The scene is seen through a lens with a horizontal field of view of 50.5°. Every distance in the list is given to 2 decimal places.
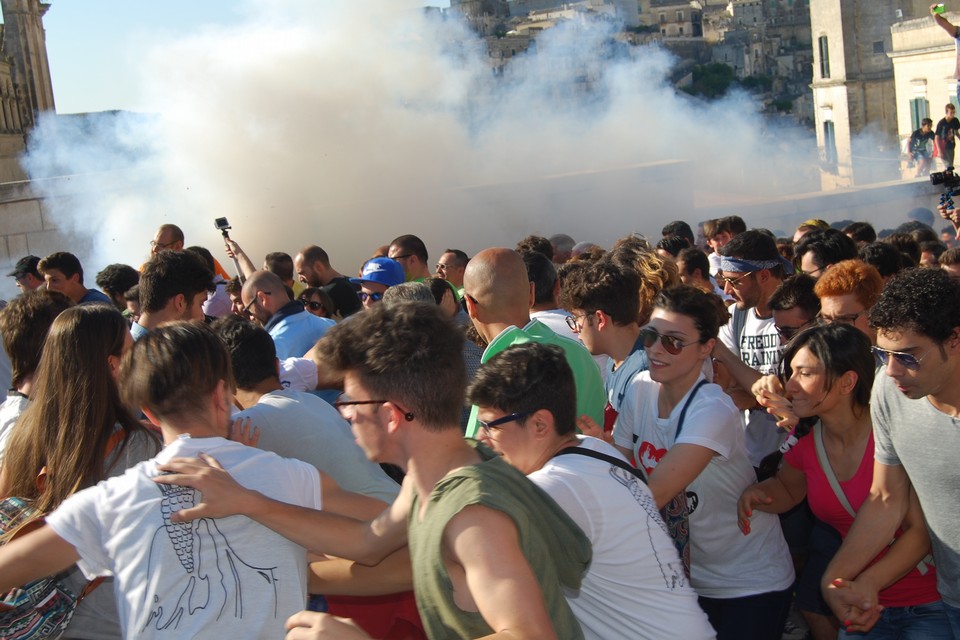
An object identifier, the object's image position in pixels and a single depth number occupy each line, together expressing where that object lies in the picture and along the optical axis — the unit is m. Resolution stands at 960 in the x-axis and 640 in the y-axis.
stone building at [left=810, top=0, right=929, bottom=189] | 37.88
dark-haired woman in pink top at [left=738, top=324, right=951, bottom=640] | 3.07
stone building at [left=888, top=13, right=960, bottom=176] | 29.90
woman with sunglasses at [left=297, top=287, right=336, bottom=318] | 6.16
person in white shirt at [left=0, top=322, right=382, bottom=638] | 2.13
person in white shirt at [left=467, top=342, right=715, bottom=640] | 2.23
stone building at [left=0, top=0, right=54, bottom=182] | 20.62
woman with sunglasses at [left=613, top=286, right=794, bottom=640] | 3.18
